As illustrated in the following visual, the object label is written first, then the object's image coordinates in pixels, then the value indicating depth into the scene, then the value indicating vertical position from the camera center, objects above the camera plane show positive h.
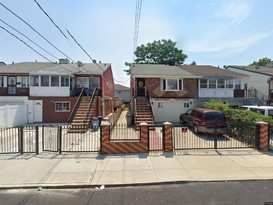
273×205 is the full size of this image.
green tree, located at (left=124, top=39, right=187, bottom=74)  44.94 +10.00
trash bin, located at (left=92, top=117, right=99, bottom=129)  16.86 -1.84
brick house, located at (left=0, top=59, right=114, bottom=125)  20.47 +0.90
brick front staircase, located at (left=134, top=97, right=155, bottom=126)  16.96 -1.02
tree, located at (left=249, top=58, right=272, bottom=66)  55.67 +10.46
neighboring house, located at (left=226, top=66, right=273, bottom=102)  28.11 +2.45
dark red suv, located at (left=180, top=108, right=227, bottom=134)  13.05 -1.32
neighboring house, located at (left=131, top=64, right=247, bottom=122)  21.25 +1.21
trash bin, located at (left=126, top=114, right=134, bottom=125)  18.91 -1.74
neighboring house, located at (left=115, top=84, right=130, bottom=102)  57.05 +1.87
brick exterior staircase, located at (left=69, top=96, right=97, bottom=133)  15.72 -1.29
